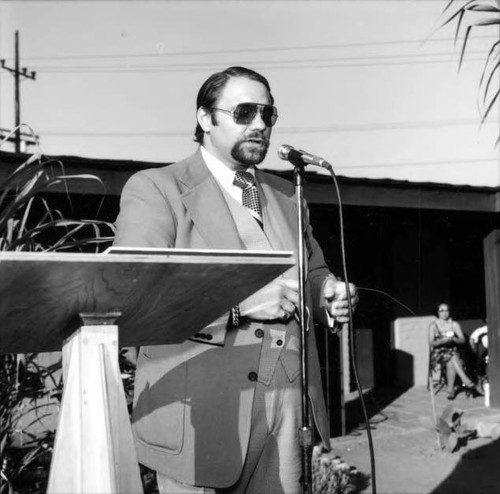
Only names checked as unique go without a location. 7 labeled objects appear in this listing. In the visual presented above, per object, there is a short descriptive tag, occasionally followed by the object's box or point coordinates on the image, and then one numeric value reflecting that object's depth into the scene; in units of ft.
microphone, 6.84
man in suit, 6.61
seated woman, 33.50
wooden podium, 4.03
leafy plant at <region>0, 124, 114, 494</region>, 9.68
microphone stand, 6.28
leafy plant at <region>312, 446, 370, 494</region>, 15.34
